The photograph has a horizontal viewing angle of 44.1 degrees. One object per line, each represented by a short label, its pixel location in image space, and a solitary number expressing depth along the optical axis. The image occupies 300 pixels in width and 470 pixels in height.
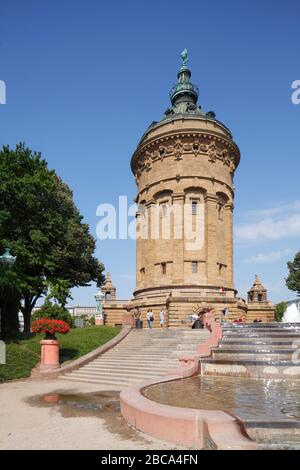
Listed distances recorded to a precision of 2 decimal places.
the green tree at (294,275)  58.34
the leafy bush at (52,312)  23.48
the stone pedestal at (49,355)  17.69
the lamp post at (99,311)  37.72
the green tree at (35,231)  27.59
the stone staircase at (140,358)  16.47
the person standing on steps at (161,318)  33.69
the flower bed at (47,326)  18.12
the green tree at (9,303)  21.98
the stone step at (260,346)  15.29
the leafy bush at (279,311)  64.24
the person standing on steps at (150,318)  33.00
